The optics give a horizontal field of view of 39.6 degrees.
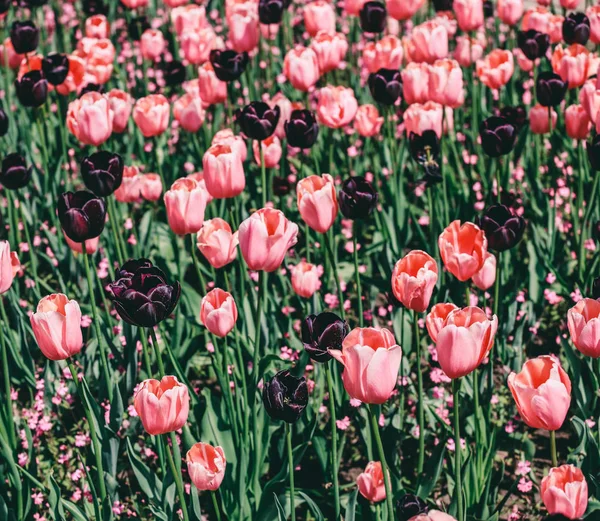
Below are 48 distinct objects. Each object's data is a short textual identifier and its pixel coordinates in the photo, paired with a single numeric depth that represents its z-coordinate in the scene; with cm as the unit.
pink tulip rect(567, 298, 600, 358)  212
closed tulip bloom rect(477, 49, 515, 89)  388
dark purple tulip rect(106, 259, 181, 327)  204
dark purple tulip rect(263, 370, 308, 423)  195
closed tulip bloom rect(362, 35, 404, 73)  385
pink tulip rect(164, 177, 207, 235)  252
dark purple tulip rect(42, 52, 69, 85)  377
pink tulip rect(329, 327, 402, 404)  177
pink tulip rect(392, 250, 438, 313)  217
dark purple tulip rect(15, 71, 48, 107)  349
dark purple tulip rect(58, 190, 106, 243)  243
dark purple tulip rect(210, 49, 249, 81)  358
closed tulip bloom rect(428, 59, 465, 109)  345
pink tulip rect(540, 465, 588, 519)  181
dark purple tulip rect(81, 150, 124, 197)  272
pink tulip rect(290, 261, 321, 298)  282
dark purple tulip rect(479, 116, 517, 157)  294
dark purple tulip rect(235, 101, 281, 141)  302
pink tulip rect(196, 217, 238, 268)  257
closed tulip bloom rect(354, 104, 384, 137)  384
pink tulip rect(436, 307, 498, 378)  183
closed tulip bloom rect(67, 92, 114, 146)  321
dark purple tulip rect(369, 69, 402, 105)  341
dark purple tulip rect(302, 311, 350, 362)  195
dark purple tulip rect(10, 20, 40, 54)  400
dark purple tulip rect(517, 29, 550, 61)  381
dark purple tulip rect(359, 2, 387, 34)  397
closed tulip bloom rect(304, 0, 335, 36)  433
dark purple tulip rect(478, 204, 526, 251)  244
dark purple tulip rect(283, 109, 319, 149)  303
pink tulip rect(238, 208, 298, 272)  216
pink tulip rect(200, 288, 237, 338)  239
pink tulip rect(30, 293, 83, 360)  215
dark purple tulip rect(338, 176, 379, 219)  253
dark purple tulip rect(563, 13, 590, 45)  368
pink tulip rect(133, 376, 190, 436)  200
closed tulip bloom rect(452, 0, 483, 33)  418
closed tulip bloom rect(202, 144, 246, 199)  270
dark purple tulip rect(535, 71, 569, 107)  339
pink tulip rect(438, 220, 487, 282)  236
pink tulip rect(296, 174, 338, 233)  246
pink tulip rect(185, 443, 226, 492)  209
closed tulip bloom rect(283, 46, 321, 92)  367
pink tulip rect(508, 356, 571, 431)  186
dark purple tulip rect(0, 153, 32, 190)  315
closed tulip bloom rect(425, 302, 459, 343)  202
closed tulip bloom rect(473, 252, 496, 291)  263
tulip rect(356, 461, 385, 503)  223
